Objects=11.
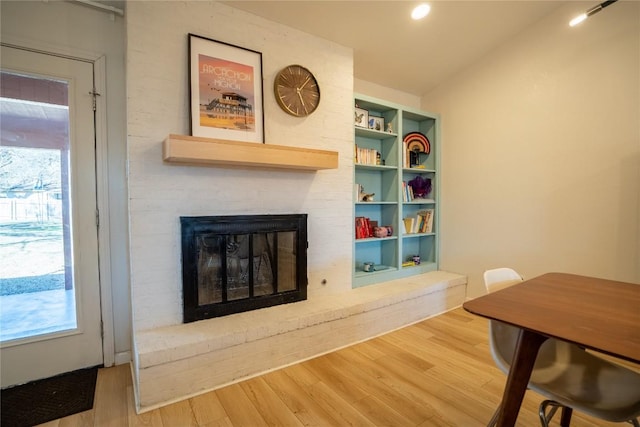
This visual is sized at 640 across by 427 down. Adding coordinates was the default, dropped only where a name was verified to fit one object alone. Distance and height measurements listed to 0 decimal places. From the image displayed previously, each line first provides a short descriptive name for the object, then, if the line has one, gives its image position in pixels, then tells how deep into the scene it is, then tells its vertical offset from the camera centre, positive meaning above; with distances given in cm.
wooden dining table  86 -37
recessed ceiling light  247 +161
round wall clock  248 +98
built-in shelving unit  323 +22
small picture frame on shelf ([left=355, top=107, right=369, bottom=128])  311 +92
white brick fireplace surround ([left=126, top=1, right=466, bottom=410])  192 +2
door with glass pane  195 -7
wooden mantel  187 +36
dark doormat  167 -113
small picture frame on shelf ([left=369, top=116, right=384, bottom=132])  328 +91
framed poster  212 +85
